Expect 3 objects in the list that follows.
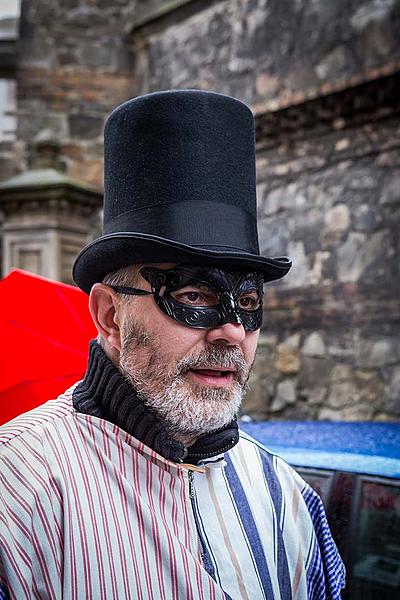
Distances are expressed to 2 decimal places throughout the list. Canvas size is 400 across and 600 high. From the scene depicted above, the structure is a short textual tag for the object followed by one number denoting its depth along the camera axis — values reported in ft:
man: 4.97
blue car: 7.52
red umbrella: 8.29
